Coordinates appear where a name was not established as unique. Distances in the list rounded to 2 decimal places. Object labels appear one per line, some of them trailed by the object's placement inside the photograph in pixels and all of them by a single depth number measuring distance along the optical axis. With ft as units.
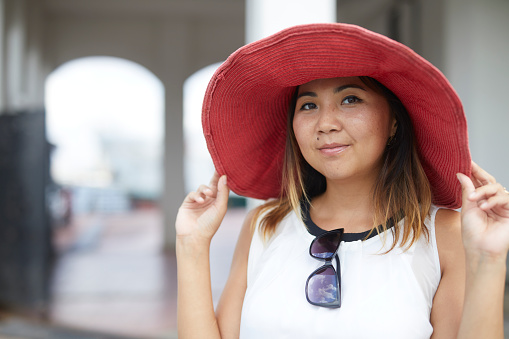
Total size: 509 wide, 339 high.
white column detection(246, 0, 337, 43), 6.31
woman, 3.20
